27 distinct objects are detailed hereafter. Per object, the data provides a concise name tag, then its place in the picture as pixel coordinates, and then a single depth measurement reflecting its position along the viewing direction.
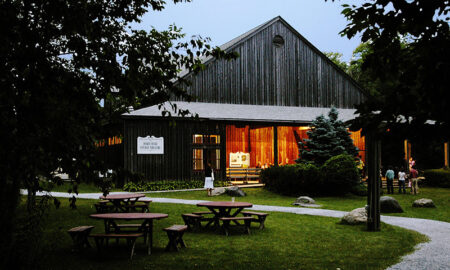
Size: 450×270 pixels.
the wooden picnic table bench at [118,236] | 7.62
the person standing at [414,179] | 22.30
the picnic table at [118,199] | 12.83
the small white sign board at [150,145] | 23.05
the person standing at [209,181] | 20.16
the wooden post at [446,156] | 29.02
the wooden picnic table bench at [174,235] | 8.44
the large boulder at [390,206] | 15.46
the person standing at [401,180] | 22.49
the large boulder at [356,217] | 12.24
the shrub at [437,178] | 26.44
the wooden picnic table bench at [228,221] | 10.49
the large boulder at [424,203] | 17.19
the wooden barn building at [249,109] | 23.41
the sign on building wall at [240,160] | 29.44
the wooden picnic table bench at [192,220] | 10.82
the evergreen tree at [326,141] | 23.05
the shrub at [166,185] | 21.94
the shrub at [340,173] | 20.31
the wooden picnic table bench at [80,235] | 8.33
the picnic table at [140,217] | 8.41
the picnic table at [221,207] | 11.08
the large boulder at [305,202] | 17.33
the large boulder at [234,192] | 20.19
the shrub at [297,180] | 20.55
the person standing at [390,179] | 21.67
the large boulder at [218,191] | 20.34
